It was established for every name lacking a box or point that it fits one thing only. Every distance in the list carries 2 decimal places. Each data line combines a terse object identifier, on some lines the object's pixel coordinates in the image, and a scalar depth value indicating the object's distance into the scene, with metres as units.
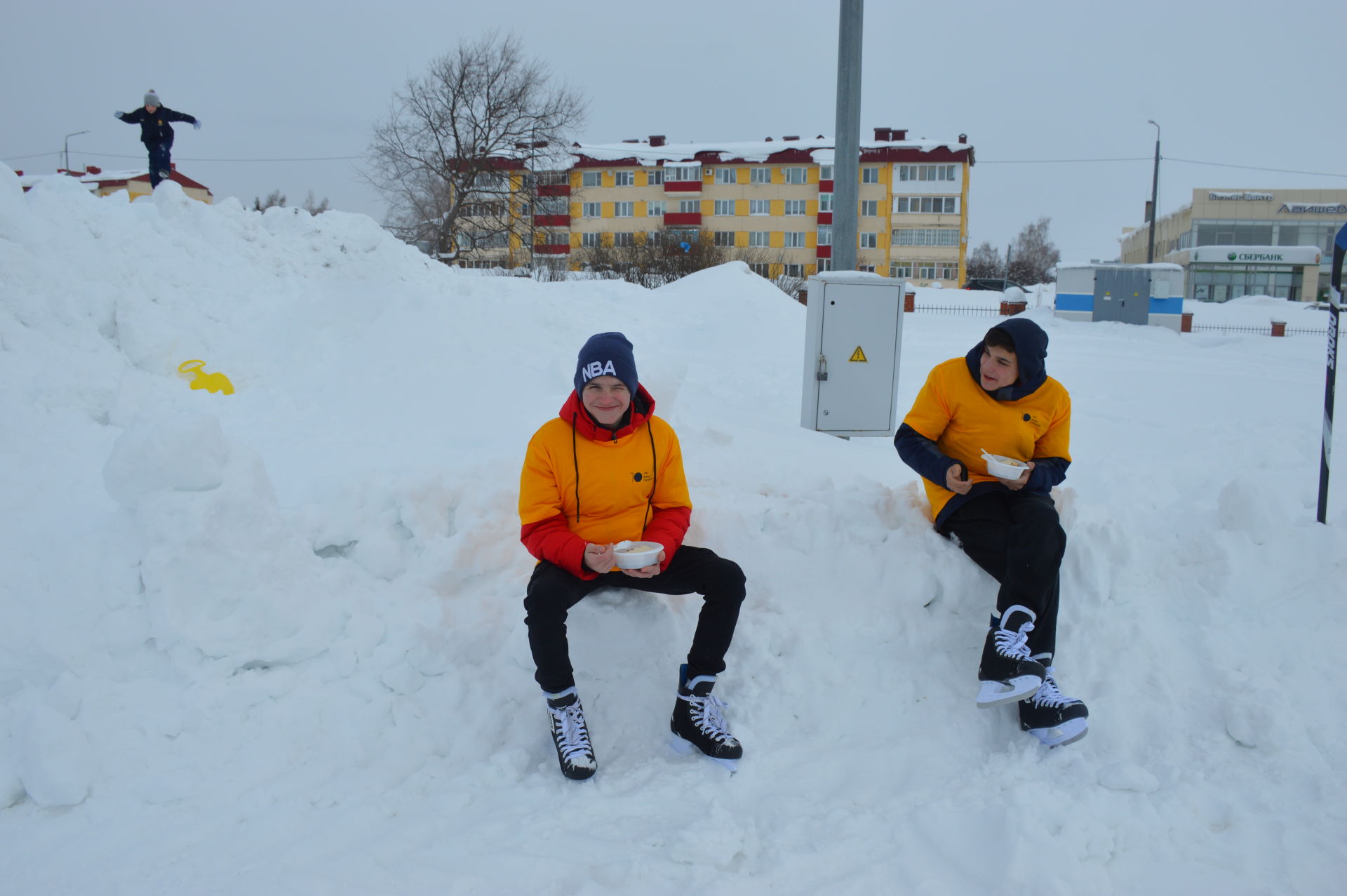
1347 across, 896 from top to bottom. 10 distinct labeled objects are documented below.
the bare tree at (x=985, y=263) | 62.38
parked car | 48.57
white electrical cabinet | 7.20
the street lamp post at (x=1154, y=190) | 28.42
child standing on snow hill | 11.88
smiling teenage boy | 3.05
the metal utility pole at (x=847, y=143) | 6.84
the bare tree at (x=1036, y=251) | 74.08
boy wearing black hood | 3.18
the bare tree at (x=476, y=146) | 26.47
